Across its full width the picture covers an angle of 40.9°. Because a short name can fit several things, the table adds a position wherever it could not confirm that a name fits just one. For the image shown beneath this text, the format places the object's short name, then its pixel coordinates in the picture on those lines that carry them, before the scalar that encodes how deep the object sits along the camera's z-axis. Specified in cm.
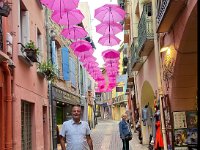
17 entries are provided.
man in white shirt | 466
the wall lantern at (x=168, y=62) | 692
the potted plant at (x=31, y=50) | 743
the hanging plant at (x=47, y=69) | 890
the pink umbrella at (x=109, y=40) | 988
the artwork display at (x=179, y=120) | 711
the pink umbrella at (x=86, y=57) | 1236
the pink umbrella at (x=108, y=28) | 917
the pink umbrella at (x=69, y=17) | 818
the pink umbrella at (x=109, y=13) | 868
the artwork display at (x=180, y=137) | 706
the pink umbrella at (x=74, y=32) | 947
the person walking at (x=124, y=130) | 974
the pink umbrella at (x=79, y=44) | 1123
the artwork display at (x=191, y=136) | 657
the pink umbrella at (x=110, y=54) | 1248
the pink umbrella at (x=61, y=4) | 739
